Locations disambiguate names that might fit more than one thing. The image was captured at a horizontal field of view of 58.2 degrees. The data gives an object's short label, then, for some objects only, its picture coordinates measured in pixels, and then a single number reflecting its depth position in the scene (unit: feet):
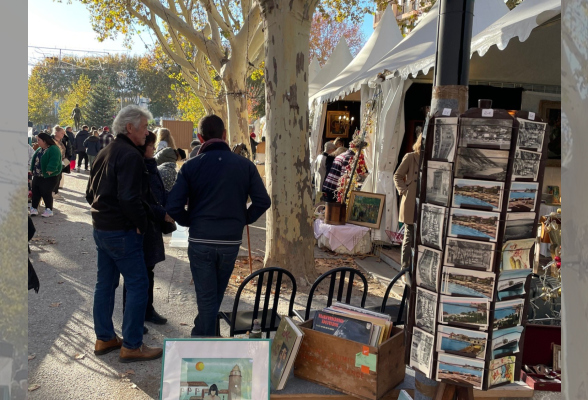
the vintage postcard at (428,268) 8.43
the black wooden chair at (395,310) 13.04
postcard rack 8.05
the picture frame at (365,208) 29.37
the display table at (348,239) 29.01
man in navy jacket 13.19
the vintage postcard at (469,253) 8.13
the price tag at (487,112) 7.97
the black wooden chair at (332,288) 12.44
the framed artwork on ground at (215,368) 9.33
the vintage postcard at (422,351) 8.64
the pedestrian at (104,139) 57.41
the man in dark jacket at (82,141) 70.69
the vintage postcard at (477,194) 8.03
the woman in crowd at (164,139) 21.27
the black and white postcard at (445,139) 8.18
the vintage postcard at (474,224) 8.06
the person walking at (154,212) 15.01
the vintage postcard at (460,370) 8.43
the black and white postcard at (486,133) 7.97
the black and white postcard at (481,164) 8.00
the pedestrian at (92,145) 66.08
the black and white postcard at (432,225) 8.34
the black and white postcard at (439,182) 8.24
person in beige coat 22.39
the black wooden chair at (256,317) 12.39
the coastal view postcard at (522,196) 8.13
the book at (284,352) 10.06
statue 104.83
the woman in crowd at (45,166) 35.04
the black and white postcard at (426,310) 8.54
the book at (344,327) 10.09
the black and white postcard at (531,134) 8.10
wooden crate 9.77
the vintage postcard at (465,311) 8.30
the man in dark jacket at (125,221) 13.16
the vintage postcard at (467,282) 8.21
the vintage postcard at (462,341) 8.38
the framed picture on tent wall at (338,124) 49.60
